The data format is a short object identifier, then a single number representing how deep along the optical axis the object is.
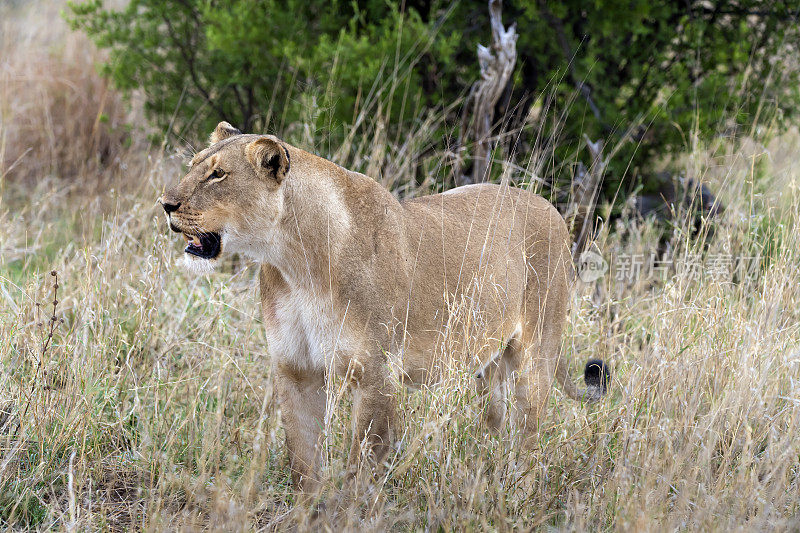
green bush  13.51
